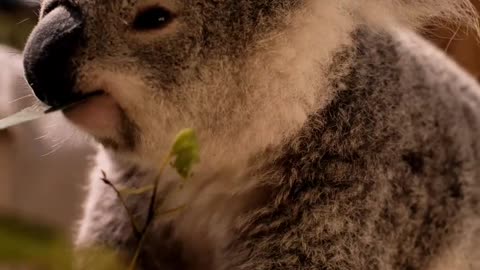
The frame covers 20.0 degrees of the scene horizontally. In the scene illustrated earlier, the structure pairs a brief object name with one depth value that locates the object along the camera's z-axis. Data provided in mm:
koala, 661
